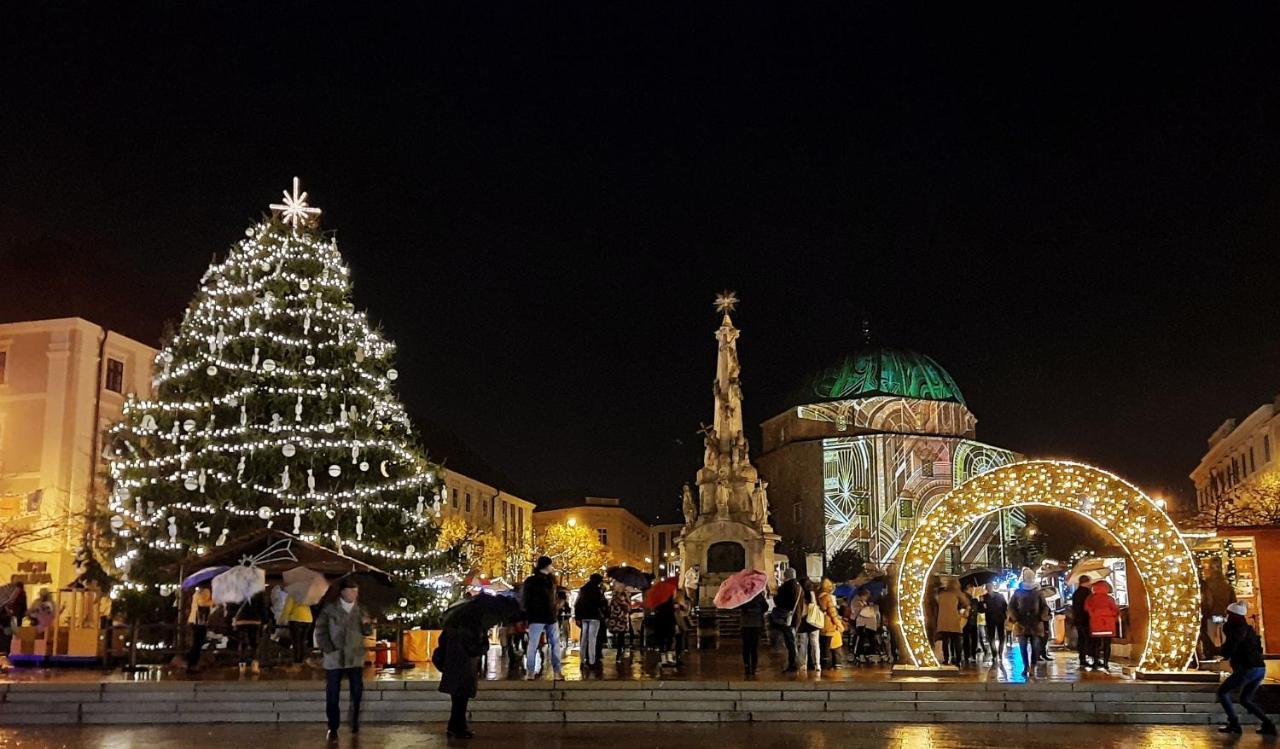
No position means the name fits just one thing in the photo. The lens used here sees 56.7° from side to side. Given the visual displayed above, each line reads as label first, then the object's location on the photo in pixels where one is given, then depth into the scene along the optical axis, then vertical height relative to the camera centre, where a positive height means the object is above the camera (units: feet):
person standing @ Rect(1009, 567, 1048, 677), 69.00 -0.58
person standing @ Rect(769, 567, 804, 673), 67.72 -0.33
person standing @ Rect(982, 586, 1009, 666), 74.23 -0.98
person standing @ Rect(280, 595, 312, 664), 70.85 -0.84
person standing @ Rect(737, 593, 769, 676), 66.59 -1.41
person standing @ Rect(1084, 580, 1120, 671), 68.03 -0.94
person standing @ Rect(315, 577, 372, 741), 44.73 -1.18
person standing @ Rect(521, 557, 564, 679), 59.82 -0.28
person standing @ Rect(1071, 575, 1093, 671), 69.82 -1.24
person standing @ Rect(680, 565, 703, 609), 119.61 +2.33
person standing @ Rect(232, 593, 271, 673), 72.95 -0.99
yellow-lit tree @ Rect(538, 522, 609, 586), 236.84 +11.46
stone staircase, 52.39 -4.32
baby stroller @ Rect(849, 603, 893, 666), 79.30 -2.37
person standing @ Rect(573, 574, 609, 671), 67.68 -0.51
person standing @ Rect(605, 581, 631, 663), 73.67 -0.56
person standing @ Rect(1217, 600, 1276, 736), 46.39 -2.46
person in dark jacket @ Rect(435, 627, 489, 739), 44.88 -2.30
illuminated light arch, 60.49 +3.73
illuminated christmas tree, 78.43 +11.60
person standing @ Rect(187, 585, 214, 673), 66.80 -0.70
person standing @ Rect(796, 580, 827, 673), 67.90 -1.29
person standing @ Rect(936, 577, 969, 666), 69.46 -0.76
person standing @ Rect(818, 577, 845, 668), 71.67 -1.27
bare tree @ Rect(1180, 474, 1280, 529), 141.90 +11.60
